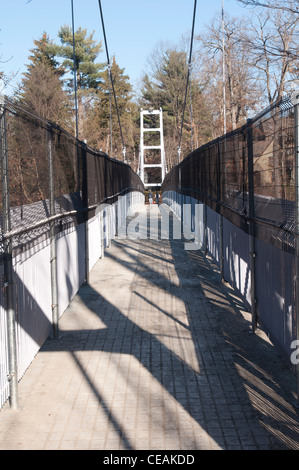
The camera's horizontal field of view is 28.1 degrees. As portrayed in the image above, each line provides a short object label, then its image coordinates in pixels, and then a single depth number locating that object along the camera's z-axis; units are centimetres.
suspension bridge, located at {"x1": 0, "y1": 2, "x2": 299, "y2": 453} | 392
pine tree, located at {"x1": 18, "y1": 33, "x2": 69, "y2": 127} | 3569
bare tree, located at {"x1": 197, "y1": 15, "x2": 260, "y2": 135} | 2866
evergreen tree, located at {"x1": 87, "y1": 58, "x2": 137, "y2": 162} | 5200
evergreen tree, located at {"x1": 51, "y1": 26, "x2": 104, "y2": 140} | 5341
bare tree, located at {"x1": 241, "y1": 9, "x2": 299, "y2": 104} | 1234
